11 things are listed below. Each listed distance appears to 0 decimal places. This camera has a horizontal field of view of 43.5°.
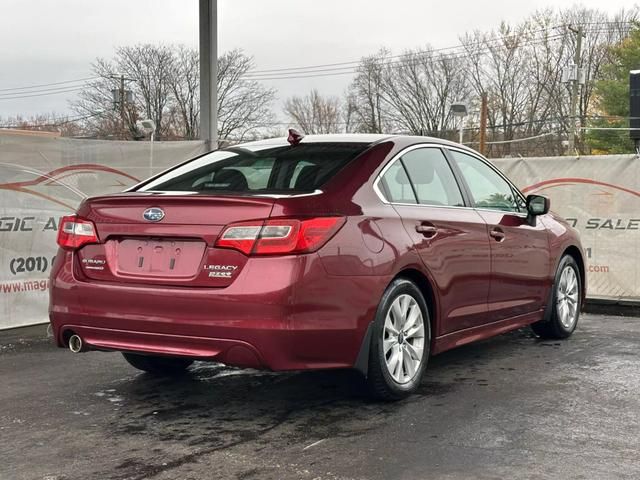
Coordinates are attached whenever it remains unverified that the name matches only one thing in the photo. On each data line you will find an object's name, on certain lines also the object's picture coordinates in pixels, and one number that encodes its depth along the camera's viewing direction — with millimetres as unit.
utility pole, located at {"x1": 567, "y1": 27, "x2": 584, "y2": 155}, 36719
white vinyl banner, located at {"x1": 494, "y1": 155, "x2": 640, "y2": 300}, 8898
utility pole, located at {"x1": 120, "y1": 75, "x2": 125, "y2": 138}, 50656
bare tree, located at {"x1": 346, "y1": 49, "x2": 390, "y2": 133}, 60469
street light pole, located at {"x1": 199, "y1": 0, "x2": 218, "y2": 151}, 8977
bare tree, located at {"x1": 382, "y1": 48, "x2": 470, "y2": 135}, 56156
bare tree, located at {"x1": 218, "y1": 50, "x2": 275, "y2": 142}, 55750
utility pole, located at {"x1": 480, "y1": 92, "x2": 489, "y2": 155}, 15238
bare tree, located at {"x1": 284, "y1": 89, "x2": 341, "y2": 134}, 63500
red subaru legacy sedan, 4066
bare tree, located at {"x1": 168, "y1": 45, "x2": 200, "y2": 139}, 52438
